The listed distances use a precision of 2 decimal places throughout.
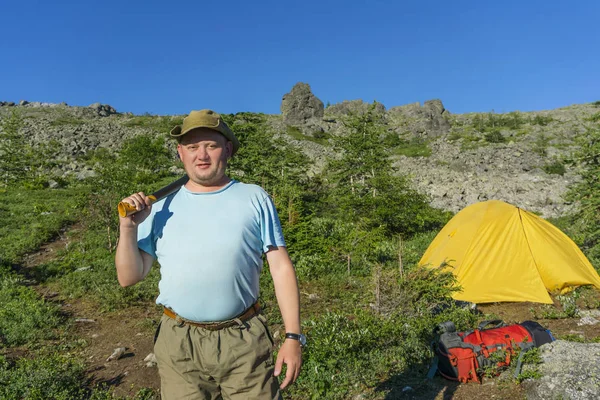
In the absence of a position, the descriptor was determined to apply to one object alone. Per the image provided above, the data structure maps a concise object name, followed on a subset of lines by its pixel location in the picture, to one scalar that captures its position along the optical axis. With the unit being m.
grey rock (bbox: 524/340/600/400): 4.39
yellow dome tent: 8.70
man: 2.36
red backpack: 5.20
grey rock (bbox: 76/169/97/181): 27.00
